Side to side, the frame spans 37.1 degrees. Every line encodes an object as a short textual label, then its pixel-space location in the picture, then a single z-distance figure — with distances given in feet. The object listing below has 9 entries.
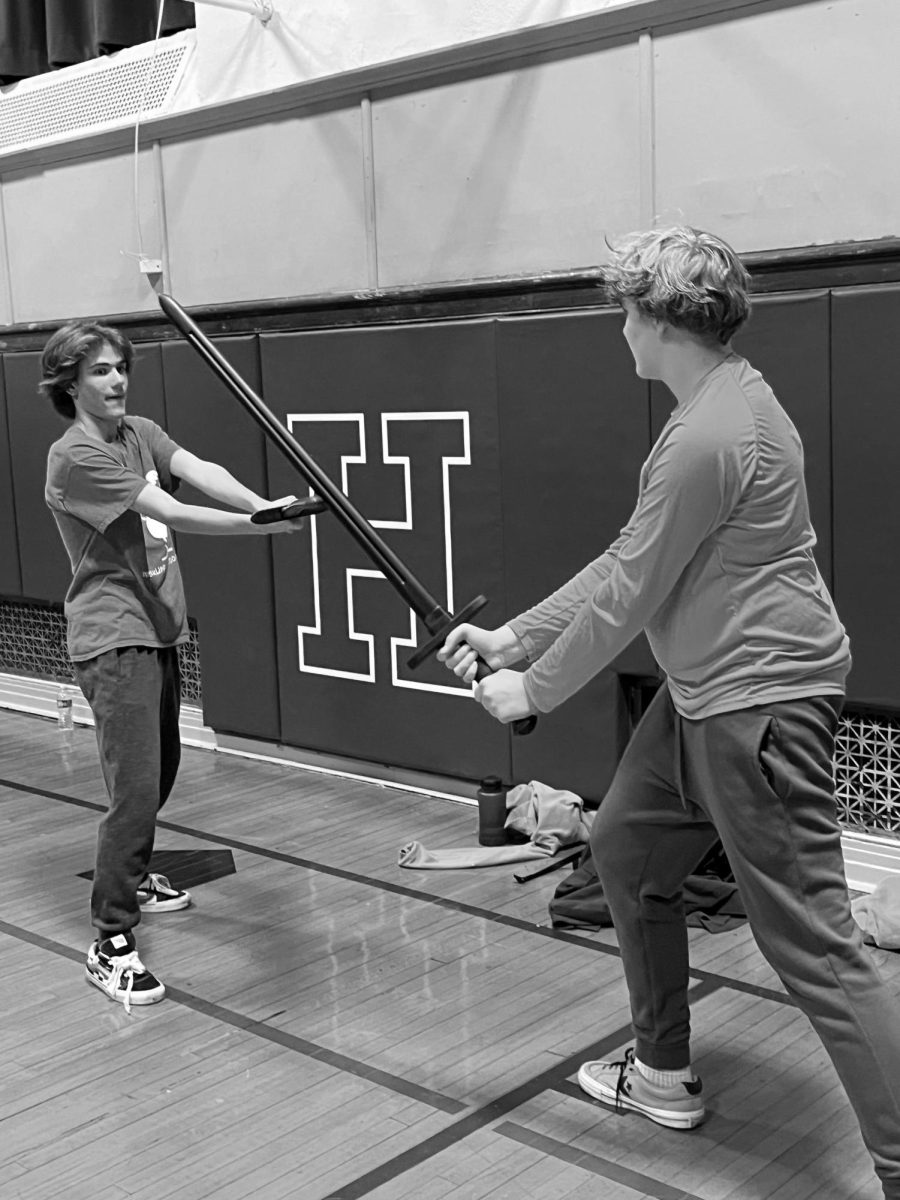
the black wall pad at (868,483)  11.46
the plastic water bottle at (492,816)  13.98
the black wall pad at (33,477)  20.16
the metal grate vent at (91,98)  18.06
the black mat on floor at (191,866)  13.39
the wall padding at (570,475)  13.41
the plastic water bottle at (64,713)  20.07
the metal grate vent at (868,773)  12.25
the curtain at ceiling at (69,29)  19.33
